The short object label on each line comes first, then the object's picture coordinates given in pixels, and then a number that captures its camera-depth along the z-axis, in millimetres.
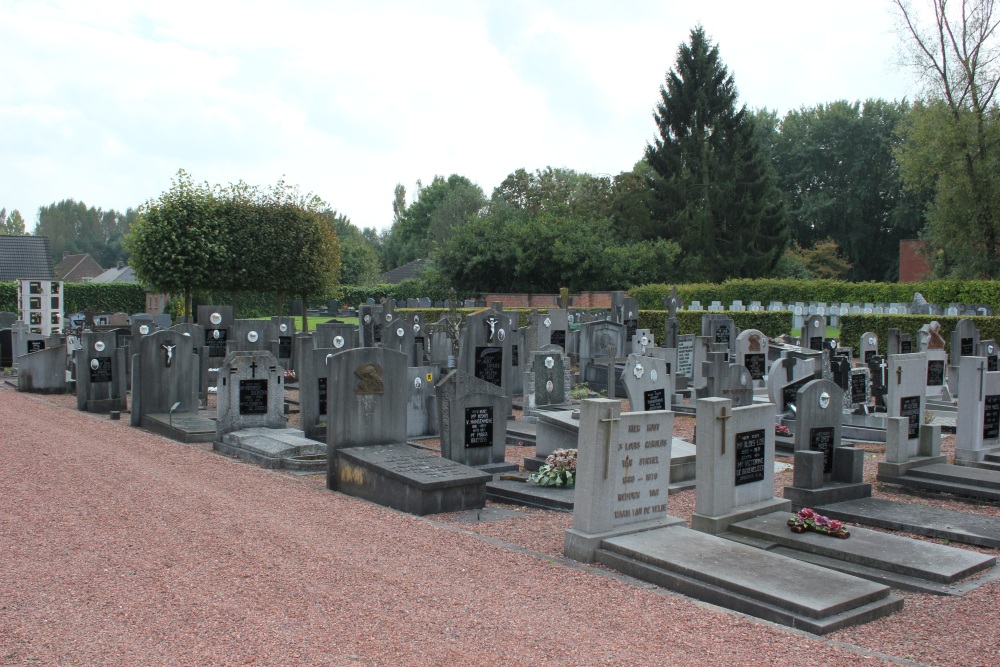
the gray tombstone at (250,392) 11625
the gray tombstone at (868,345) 16812
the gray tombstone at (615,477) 6688
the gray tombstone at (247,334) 18156
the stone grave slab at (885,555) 6316
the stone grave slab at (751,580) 5398
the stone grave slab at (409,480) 8148
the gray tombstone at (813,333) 18578
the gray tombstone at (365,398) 9133
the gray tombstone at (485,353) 14898
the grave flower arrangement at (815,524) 7020
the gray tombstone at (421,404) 12797
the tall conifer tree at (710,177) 49938
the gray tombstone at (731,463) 7277
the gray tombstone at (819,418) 8658
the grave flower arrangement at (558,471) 9109
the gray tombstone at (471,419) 9820
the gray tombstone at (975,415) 10469
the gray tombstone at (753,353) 15758
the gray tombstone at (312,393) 11961
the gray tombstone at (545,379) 13594
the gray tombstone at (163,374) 13492
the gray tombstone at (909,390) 10266
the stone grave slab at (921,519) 7496
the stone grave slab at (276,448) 10406
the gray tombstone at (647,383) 11539
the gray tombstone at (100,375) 15172
